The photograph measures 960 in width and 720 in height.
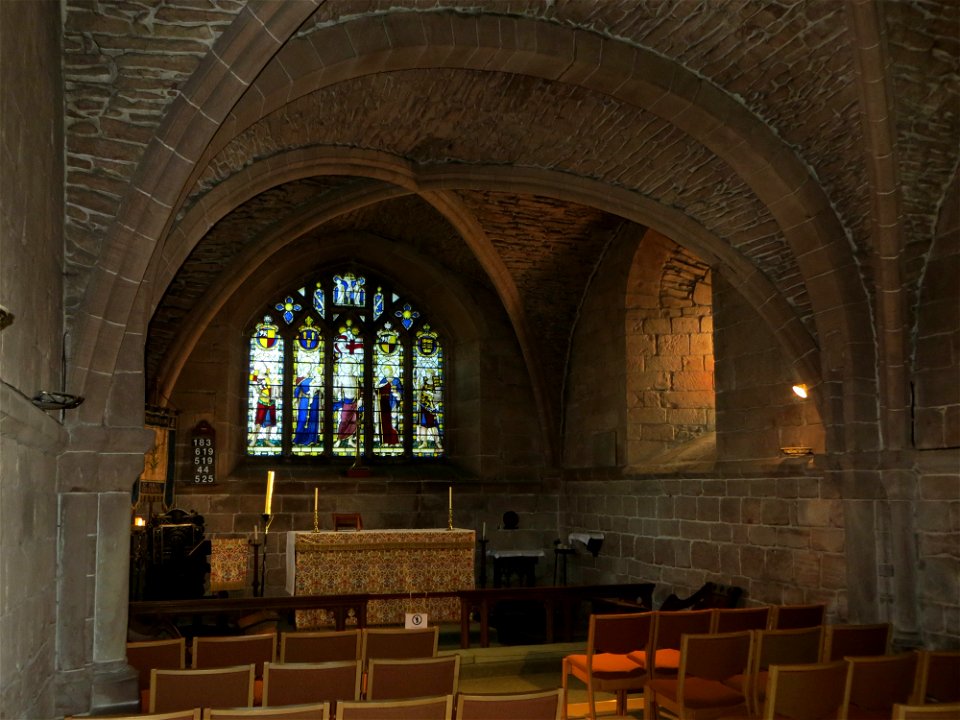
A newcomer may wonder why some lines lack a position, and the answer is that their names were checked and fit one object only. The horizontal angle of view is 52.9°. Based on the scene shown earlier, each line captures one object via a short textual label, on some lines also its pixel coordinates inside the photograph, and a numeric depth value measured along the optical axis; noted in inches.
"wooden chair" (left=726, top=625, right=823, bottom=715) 212.8
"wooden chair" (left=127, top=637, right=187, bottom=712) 212.8
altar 349.7
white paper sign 281.4
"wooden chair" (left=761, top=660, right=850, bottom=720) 176.1
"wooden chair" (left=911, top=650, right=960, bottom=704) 188.4
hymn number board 448.5
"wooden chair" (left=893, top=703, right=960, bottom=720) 147.9
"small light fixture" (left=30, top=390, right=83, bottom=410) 171.6
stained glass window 498.0
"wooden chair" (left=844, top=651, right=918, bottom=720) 182.7
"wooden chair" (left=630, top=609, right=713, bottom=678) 243.4
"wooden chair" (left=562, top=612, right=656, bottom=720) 242.4
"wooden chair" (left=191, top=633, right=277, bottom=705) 209.9
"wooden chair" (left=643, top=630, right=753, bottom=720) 212.2
